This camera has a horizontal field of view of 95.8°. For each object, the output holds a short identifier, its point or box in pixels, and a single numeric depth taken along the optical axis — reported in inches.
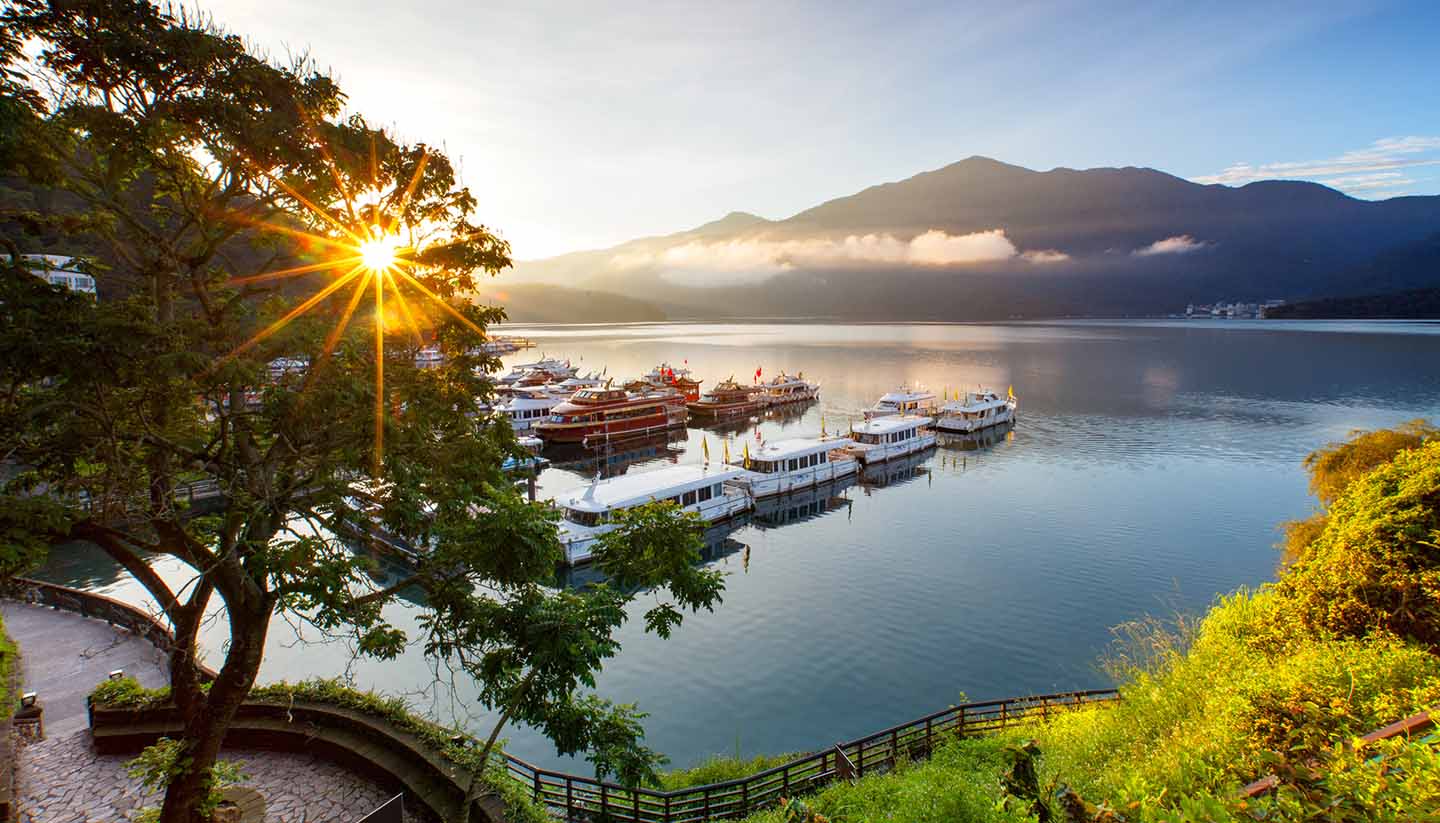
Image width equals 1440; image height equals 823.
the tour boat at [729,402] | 3006.9
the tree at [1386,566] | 452.1
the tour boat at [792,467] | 1811.0
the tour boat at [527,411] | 2527.1
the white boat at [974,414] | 2645.2
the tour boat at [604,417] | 2432.3
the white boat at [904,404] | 2859.3
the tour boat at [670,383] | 3097.7
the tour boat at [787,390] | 3299.7
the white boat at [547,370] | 3879.7
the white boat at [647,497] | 1295.5
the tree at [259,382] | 301.4
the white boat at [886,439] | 2191.2
